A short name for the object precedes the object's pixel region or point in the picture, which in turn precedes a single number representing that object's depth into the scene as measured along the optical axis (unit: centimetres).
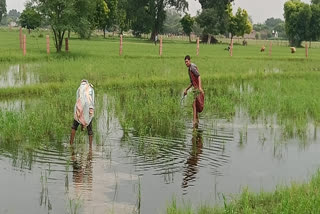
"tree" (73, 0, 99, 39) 2541
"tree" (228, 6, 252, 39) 6188
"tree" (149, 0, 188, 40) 5697
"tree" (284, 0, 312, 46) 5922
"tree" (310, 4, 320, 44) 5962
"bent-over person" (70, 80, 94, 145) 782
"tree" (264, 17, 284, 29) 18988
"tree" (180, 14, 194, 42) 6444
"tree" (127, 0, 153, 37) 5569
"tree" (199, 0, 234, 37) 5691
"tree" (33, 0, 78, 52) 2467
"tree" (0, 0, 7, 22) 9362
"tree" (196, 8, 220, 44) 5673
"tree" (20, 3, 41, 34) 2518
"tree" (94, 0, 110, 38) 5342
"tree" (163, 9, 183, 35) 11109
